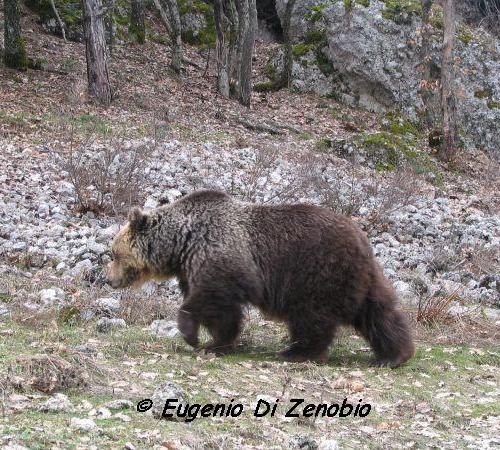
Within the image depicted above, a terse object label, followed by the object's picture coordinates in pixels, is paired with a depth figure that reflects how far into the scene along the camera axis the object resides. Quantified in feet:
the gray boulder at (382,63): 86.89
